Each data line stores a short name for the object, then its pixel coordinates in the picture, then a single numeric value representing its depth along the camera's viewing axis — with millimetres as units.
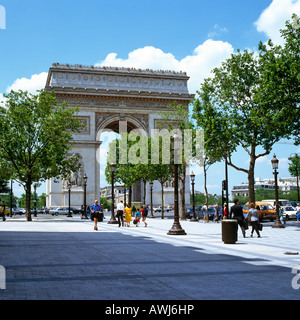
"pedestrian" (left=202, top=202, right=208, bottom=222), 38234
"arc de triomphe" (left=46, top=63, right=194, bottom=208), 57875
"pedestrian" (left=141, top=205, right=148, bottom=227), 32638
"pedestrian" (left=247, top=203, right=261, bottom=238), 19344
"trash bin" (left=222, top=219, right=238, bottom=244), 15891
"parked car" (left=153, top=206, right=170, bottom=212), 65488
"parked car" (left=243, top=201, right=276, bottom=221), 35906
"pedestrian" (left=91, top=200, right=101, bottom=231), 24781
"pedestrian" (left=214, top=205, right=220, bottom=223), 37891
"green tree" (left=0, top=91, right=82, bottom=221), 38031
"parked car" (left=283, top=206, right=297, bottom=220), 43594
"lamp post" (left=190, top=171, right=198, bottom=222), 40881
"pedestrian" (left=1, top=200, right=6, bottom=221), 39625
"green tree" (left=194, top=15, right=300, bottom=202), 31969
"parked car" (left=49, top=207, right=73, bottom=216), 56000
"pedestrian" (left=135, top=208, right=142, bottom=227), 29809
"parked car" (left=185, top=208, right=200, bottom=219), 45841
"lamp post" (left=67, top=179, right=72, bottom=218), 51372
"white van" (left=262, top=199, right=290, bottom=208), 50469
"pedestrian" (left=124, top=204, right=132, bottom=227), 28297
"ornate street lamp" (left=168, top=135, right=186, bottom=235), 20516
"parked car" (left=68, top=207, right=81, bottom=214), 58575
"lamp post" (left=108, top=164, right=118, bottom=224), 32344
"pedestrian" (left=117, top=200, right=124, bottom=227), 28609
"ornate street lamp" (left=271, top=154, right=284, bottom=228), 26748
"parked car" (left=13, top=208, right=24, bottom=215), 73156
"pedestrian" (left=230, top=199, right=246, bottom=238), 18580
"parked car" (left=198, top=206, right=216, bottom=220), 43062
